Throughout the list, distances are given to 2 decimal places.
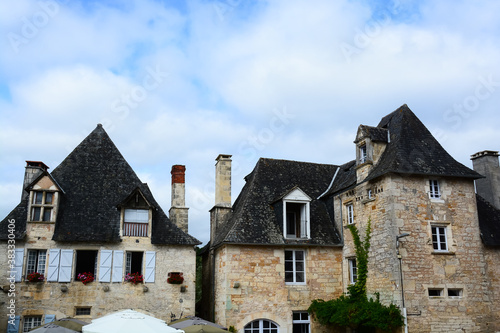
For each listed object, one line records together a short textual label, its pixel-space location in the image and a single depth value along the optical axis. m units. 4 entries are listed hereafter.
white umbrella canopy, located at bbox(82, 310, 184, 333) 10.58
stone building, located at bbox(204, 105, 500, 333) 15.77
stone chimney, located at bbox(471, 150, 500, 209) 19.97
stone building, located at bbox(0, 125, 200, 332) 16.36
